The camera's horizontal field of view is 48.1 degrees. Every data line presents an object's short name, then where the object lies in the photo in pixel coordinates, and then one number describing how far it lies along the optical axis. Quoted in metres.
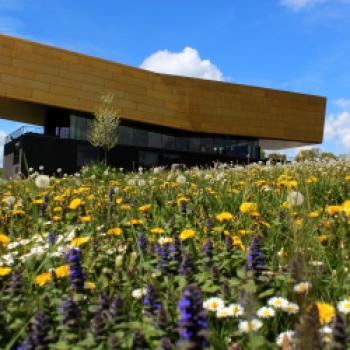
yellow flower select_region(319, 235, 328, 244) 3.06
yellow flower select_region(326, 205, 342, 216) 3.13
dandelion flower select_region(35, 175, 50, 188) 4.44
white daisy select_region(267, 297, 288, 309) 2.06
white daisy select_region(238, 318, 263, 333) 1.80
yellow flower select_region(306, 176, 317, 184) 5.53
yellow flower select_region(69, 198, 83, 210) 4.15
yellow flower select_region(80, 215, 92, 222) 3.87
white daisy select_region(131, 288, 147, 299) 2.26
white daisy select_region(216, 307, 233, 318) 2.01
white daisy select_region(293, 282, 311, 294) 1.99
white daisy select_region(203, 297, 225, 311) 2.10
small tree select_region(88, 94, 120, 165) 27.45
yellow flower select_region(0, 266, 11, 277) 2.49
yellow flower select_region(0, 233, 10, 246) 3.04
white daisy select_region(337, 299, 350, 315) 1.86
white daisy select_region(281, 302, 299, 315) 2.02
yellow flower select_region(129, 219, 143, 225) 3.70
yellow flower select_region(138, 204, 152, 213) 3.97
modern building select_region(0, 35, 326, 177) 34.69
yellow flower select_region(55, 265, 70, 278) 2.43
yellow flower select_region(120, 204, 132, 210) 4.48
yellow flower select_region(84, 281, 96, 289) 2.32
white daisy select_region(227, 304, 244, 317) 2.00
